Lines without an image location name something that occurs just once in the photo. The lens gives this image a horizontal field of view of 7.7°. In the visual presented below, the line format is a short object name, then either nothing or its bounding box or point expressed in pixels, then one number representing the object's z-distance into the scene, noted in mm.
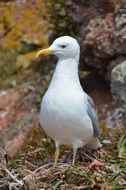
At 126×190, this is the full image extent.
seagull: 6982
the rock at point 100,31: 10411
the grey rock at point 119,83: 9899
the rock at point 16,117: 11377
